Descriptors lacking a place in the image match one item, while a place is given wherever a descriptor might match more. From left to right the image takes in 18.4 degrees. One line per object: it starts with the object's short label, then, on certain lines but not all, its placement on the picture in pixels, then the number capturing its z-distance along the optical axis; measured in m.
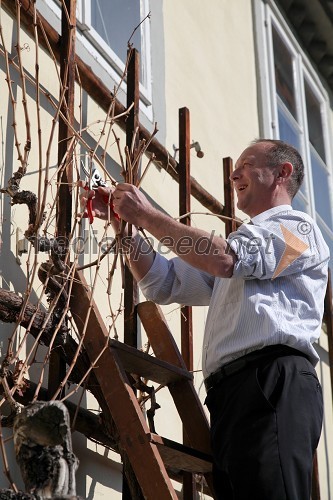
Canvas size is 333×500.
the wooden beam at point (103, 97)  3.13
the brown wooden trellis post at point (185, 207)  2.95
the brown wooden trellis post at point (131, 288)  2.60
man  2.48
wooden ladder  2.49
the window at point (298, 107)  5.55
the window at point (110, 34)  3.64
